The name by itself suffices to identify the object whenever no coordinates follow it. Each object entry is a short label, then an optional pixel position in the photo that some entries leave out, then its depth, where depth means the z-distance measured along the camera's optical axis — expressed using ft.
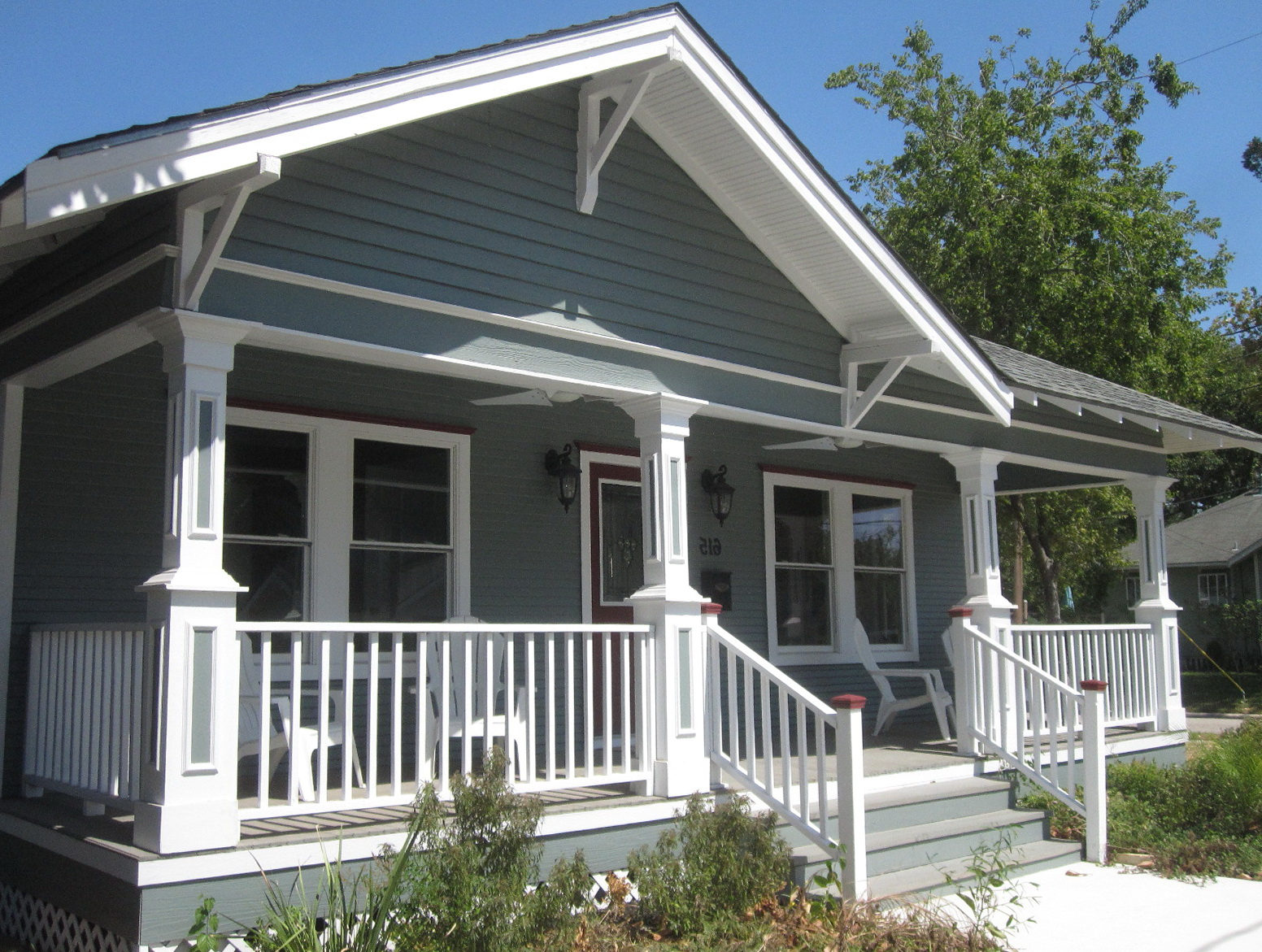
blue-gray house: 15.92
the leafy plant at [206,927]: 14.78
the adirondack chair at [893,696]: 31.78
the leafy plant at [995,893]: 17.97
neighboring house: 106.01
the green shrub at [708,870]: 17.24
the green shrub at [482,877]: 14.99
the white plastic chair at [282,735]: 17.49
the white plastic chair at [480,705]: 19.65
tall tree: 58.80
